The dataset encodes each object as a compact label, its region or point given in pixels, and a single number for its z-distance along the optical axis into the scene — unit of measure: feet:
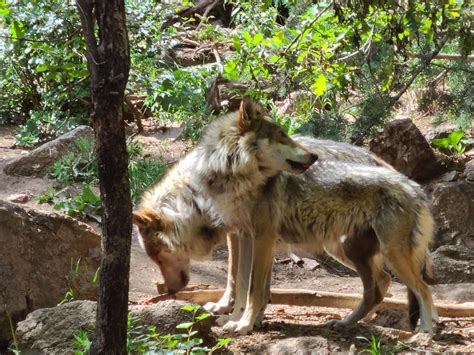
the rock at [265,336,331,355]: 31.24
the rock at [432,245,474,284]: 51.26
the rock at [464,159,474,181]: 65.92
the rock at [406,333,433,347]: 33.01
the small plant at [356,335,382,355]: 29.12
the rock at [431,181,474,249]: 59.06
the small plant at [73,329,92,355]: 26.17
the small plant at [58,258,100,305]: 36.35
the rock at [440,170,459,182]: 65.77
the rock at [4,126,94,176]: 64.08
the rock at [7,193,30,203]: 57.72
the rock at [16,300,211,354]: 28.66
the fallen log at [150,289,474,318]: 40.98
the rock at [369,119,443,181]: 66.13
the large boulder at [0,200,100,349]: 33.37
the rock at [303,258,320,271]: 56.44
